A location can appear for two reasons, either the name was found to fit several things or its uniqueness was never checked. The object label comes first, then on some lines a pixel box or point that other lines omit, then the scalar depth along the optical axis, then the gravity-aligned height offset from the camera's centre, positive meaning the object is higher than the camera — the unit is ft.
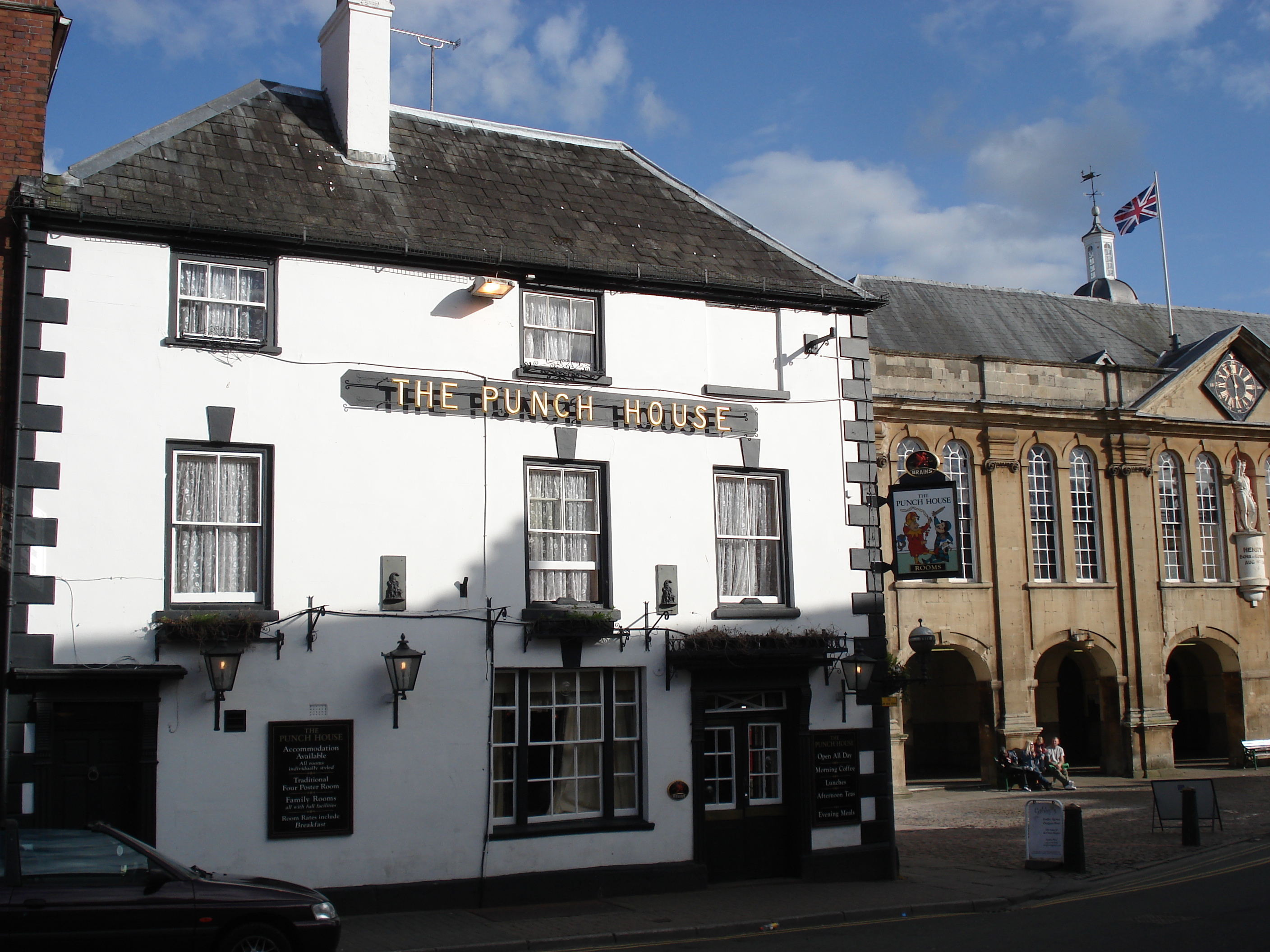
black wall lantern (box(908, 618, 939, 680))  51.19 +0.51
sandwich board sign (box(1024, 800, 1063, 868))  52.06 -7.80
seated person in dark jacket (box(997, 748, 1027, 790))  89.92 -8.64
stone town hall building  96.07 +9.68
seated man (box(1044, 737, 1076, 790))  90.27 -8.45
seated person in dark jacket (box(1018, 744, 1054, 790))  89.30 -8.60
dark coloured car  28.63 -5.74
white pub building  40.29 +5.39
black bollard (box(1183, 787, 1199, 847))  58.44 -8.35
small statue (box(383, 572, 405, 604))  43.75 +2.59
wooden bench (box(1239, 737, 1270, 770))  102.32 -8.60
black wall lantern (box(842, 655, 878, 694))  50.96 -0.74
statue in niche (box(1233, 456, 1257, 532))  107.24 +12.53
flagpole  115.55 +34.03
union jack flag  115.75 +41.83
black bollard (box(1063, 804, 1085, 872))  51.49 -7.96
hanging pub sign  50.83 +5.40
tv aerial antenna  57.67 +28.32
